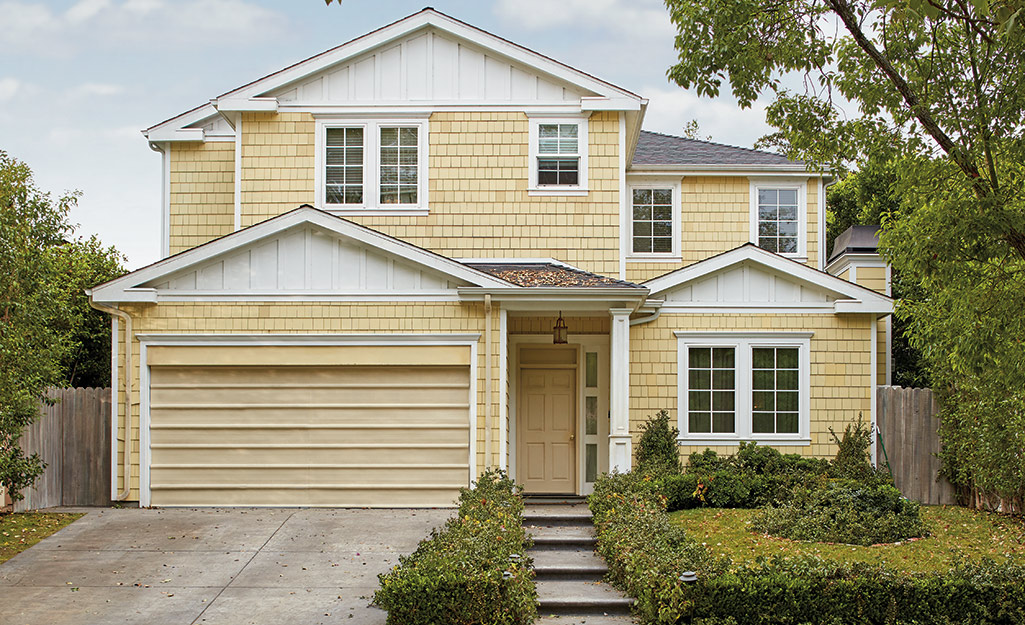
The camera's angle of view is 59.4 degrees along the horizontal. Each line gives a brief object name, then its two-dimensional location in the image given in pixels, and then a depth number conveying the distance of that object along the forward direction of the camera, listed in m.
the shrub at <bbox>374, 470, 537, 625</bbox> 7.75
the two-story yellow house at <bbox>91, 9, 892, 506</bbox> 13.05
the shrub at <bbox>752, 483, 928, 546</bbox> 11.12
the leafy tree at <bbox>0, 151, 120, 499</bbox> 10.98
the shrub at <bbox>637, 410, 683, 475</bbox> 13.83
